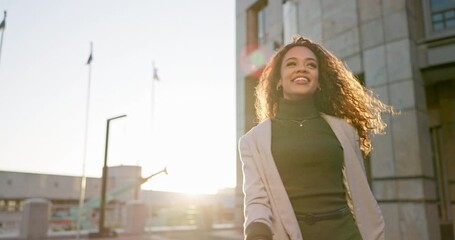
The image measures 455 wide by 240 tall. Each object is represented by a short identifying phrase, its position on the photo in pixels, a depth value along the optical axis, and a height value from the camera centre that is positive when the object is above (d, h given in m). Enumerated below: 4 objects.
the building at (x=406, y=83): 8.19 +2.70
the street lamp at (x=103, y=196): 17.11 +0.06
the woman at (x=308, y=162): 2.09 +0.20
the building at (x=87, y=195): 47.38 +0.38
